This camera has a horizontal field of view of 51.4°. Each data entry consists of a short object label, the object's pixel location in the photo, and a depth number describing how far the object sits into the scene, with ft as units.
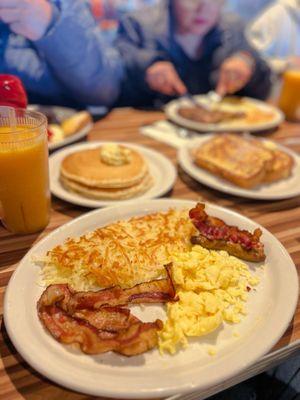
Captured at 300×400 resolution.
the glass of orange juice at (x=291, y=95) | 2.51
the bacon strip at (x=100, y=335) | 0.81
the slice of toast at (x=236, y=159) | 1.59
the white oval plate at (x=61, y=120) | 1.82
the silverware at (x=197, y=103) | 2.56
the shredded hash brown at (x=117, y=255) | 1.01
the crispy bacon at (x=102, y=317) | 0.82
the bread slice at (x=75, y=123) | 1.94
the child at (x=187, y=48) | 2.90
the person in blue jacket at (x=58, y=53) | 1.64
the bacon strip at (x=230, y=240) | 1.12
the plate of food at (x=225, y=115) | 2.25
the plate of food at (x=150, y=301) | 0.78
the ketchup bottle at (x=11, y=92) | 1.26
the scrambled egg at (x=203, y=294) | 0.87
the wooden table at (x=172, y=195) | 0.77
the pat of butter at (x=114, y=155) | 1.53
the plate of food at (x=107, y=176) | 1.43
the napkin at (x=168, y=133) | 2.05
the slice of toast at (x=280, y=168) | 1.65
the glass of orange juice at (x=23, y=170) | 1.08
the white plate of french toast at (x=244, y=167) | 1.57
